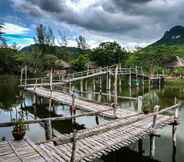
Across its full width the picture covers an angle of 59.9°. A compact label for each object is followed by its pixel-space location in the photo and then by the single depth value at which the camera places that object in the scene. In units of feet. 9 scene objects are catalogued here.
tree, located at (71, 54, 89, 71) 133.09
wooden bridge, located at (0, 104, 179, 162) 16.39
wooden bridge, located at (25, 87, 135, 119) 31.72
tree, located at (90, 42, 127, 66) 136.21
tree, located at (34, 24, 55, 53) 176.41
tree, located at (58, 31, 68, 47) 198.43
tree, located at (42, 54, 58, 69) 134.24
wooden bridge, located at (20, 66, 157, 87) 71.37
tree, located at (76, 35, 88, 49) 205.17
